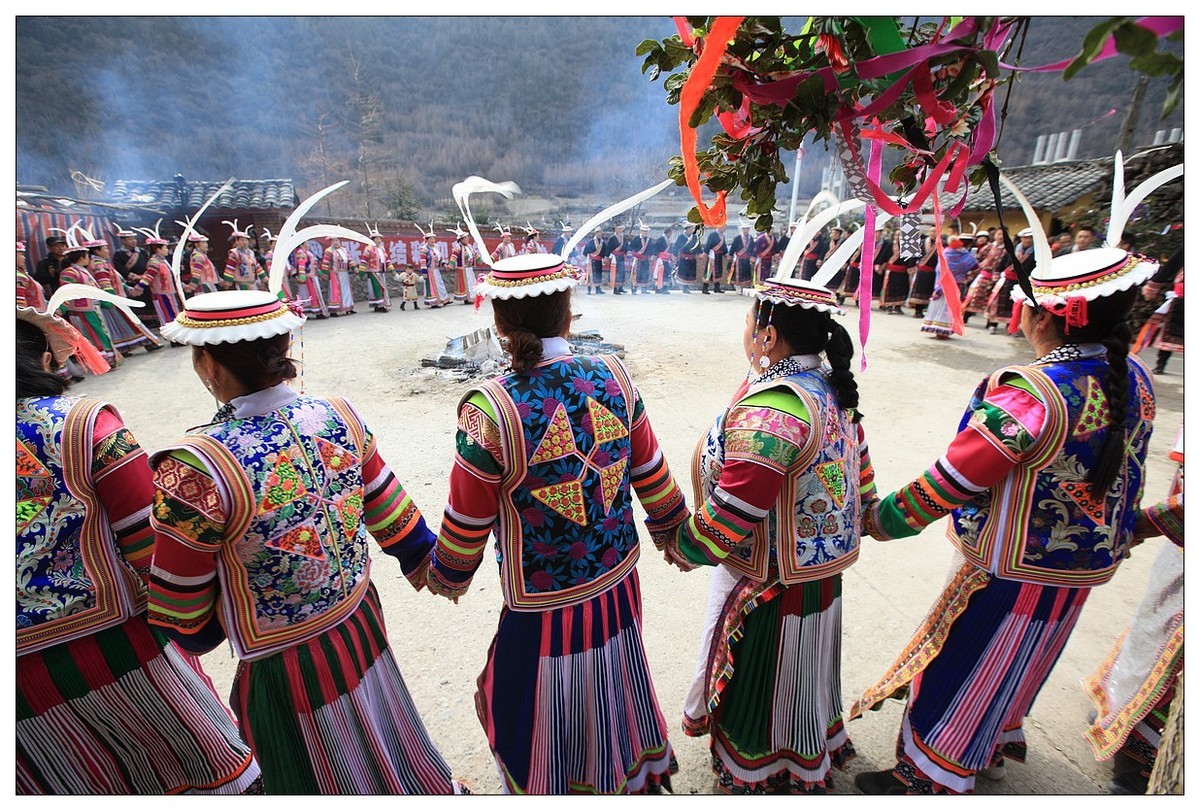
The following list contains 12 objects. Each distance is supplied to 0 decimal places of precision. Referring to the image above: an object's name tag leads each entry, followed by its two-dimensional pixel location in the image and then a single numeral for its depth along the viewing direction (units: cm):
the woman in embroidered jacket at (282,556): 142
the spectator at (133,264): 1012
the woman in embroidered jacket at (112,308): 855
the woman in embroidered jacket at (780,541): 167
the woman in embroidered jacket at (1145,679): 203
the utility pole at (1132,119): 999
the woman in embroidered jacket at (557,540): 157
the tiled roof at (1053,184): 1353
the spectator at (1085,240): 659
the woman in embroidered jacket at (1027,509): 167
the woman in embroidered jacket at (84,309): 780
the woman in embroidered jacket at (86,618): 150
